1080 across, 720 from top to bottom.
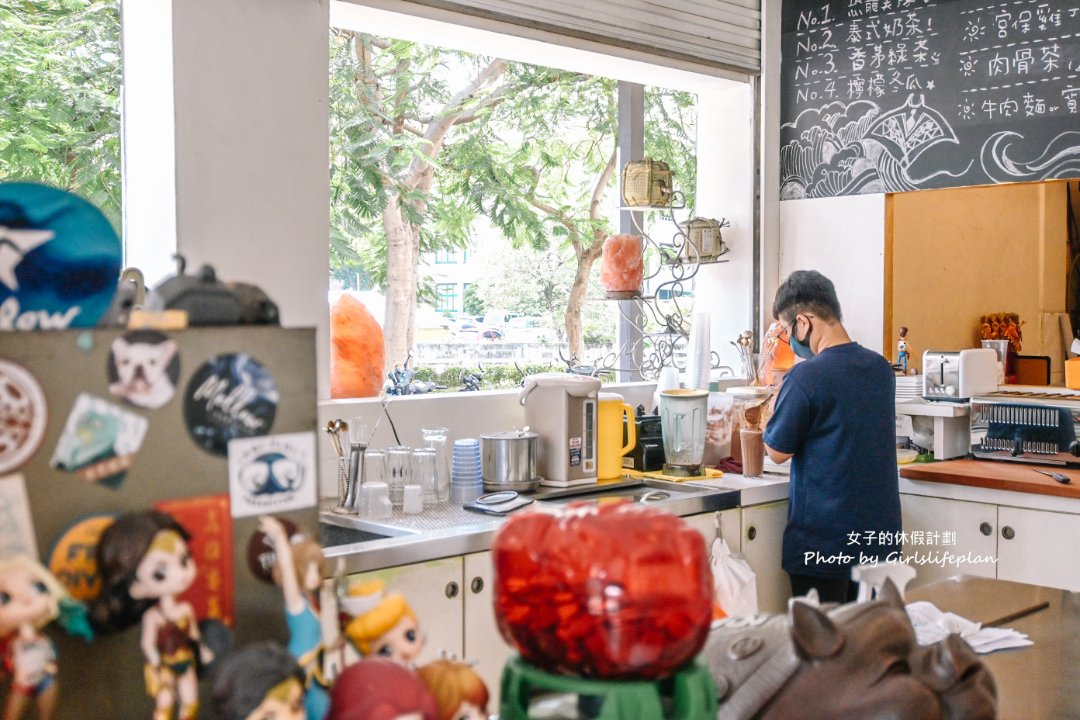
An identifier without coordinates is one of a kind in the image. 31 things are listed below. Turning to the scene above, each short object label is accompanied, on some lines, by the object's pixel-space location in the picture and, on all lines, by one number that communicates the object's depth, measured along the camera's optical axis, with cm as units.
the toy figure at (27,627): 67
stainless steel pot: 305
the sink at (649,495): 303
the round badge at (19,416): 68
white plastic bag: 306
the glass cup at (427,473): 297
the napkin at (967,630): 153
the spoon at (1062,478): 325
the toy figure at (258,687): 68
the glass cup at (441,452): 303
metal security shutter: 356
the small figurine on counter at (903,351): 416
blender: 345
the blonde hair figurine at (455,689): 79
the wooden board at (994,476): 322
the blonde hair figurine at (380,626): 80
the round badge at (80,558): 70
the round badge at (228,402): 75
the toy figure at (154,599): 70
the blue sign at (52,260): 77
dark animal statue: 95
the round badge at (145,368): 71
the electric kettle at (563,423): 316
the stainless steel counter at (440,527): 234
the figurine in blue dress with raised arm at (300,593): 77
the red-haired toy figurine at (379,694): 73
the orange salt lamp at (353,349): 313
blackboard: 372
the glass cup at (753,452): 350
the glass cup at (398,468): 296
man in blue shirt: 303
